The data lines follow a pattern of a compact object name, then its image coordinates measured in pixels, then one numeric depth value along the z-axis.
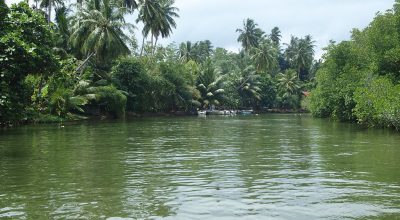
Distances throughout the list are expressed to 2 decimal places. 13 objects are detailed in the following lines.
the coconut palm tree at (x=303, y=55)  93.81
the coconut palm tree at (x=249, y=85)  82.44
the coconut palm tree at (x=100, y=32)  44.53
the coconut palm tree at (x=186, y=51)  84.31
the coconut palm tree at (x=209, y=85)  71.88
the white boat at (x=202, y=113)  63.97
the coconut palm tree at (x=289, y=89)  87.38
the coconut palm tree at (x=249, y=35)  92.56
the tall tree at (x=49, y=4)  45.38
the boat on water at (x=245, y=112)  74.81
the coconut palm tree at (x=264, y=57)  83.33
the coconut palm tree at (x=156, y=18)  58.69
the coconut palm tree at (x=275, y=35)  110.00
